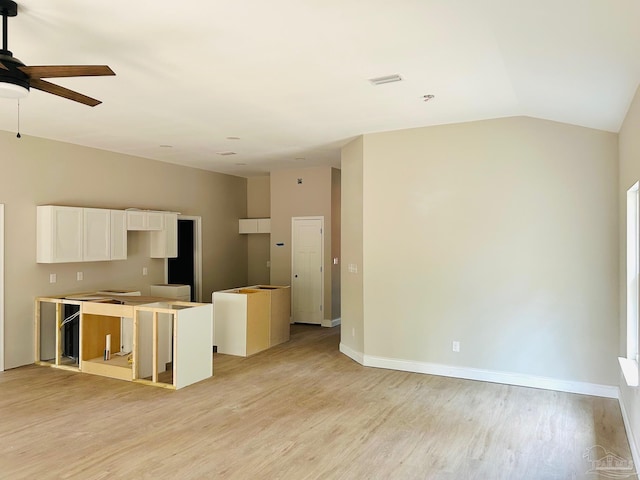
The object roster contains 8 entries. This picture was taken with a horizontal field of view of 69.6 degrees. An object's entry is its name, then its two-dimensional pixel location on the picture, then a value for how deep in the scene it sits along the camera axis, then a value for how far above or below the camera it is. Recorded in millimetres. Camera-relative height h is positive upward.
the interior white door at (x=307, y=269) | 8484 -458
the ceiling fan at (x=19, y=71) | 2541 +994
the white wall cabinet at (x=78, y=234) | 5730 +132
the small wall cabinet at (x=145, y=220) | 6738 +369
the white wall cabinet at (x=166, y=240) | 7340 +72
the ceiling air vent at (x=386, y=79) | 3664 +1333
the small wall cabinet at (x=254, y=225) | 9305 +396
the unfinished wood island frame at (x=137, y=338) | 4984 -1110
